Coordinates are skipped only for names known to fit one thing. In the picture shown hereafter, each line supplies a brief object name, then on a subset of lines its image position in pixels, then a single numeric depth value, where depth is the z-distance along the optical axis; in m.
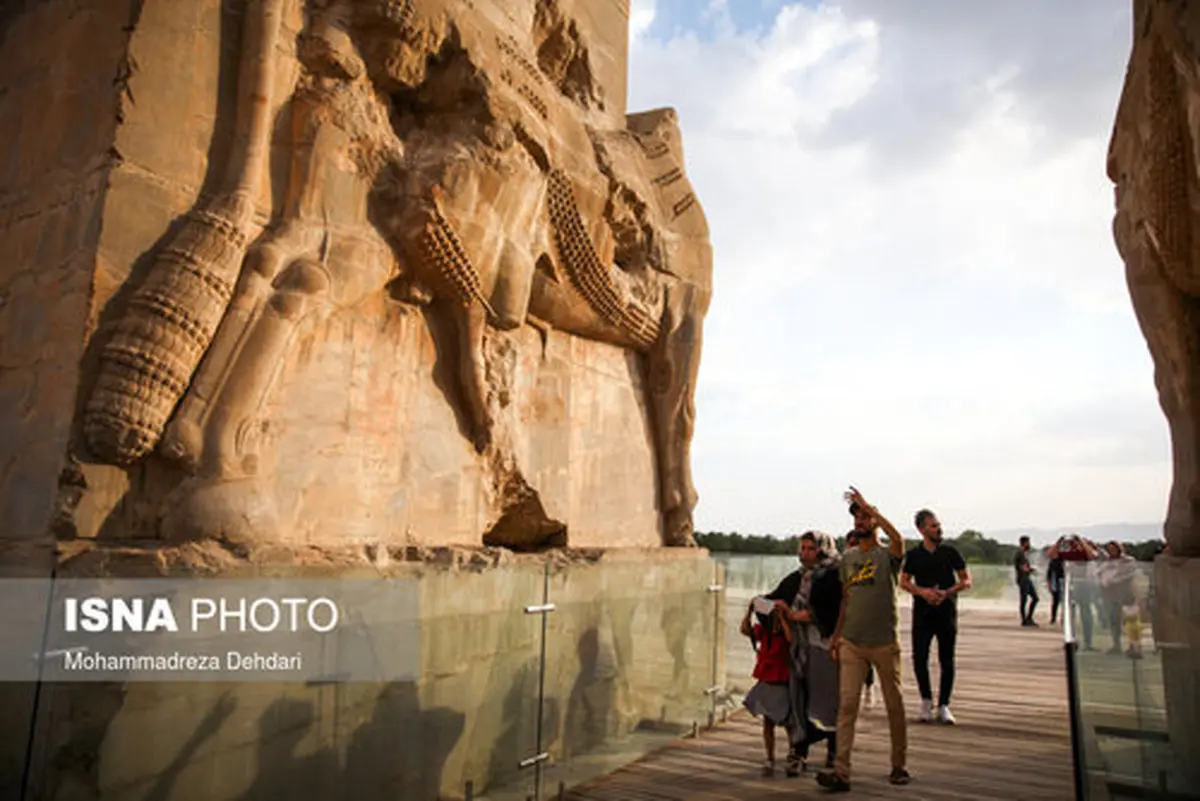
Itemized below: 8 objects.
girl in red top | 5.45
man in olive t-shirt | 4.86
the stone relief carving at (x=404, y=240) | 3.88
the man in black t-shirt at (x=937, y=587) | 6.72
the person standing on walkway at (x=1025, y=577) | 14.10
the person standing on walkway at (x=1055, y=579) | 12.59
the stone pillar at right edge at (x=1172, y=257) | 4.45
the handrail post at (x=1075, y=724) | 3.18
